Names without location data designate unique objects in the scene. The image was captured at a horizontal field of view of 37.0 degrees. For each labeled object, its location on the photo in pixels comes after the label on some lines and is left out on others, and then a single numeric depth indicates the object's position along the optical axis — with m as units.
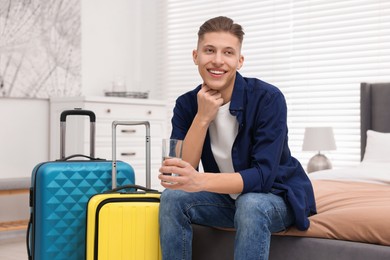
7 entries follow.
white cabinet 4.27
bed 1.89
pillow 3.60
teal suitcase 2.44
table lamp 4.03
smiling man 1.83
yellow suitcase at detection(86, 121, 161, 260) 2.12
